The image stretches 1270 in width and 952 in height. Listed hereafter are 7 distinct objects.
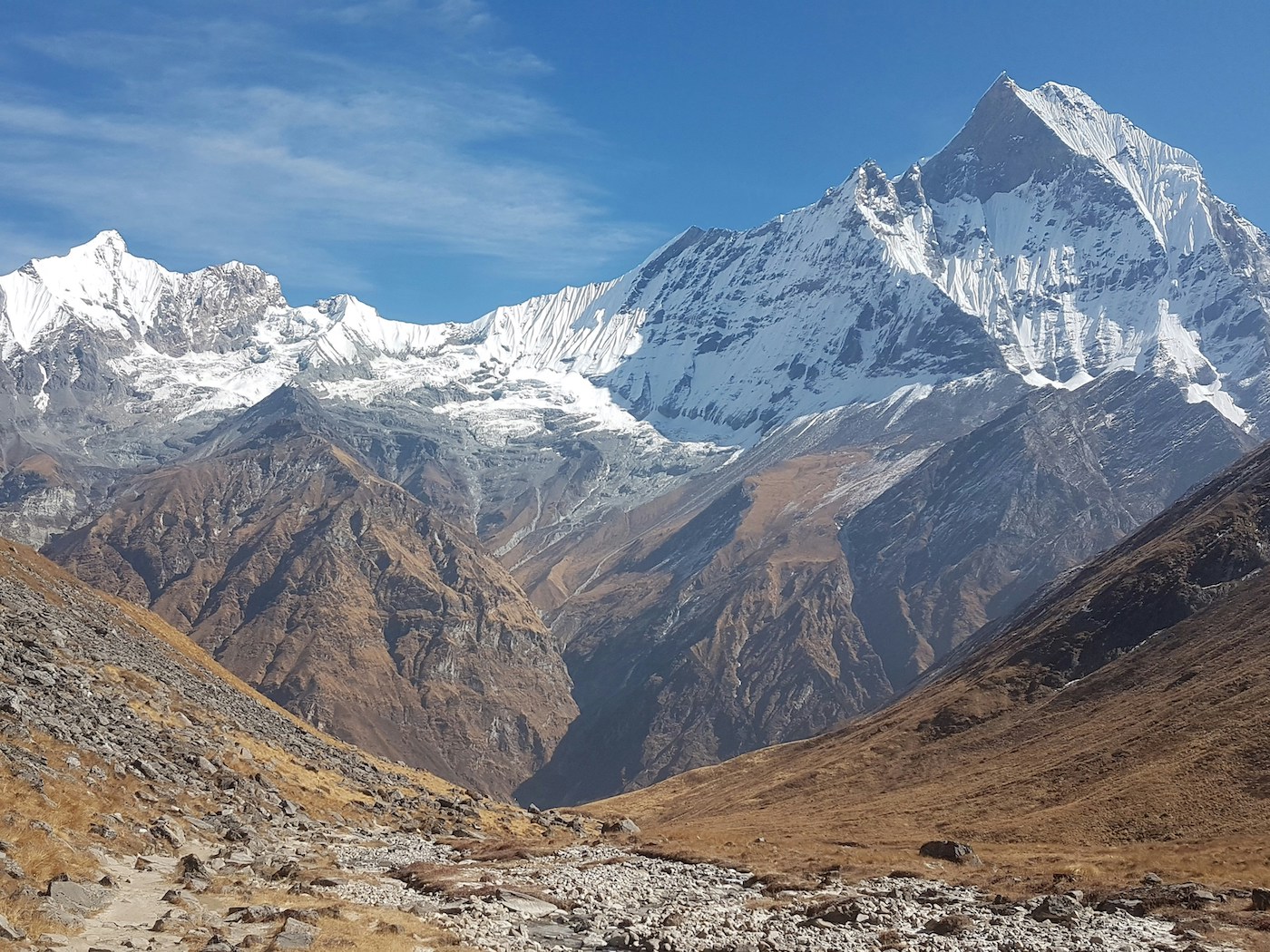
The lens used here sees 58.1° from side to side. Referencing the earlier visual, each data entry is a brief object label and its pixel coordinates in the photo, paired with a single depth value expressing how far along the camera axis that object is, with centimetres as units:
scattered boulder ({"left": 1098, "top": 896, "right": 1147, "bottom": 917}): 4944
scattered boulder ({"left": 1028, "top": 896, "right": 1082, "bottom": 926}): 4824
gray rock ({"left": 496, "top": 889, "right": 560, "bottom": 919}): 5066
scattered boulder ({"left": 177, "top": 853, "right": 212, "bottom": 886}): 4769
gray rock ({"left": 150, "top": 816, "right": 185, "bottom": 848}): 5416
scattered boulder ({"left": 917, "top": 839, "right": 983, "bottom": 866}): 6969
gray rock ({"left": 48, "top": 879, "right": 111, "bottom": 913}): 3931
